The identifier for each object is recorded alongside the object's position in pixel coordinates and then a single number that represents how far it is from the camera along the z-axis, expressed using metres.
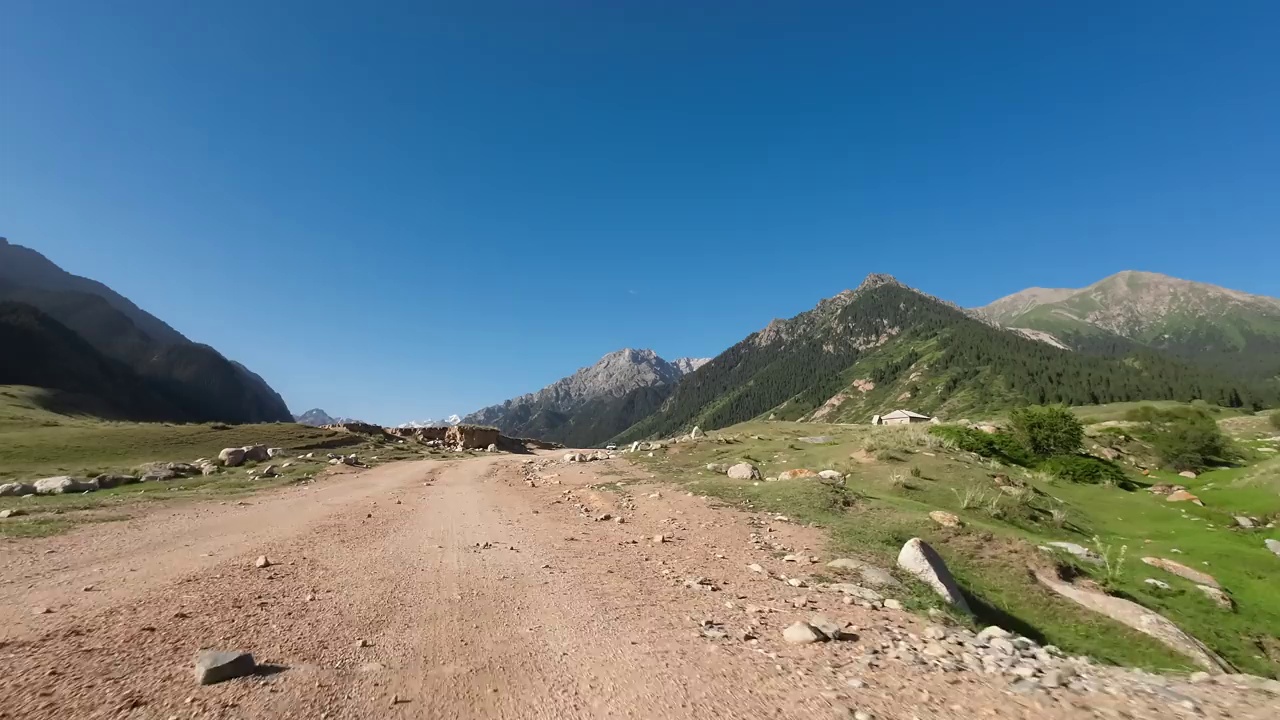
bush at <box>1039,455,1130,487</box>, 31.09
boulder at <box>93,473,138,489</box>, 22.28
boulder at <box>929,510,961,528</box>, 14.28
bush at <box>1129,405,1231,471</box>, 43.09
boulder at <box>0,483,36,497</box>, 19.39
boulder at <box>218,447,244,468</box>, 31.73
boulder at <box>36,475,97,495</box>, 20.12
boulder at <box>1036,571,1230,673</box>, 9.12
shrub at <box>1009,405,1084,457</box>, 40.75
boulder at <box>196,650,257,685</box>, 5.13
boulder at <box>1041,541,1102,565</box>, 14.59
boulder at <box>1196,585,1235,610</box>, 12.73
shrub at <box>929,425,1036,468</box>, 36.69
